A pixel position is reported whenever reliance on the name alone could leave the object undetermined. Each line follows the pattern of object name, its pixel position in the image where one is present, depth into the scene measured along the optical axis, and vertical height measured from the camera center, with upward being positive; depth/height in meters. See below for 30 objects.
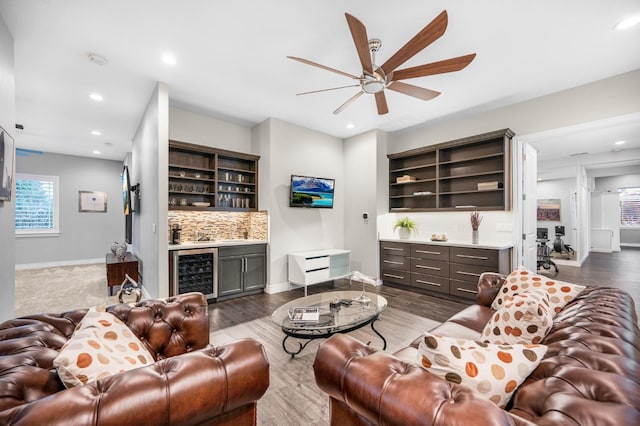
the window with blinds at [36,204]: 6.68 +0.31
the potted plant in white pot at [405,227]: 5.34 -0.22
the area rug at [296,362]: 1.84 -1.32
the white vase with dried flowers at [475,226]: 4.40 -0.17
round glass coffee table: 2.24 -0.90
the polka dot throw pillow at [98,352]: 0.97 -0.54
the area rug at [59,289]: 4.04 -1.30
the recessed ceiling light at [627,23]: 2.39 +1.71
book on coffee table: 2.39 -0.89
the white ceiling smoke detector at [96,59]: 2.97 +1.73
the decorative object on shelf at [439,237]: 4.71 -0.37
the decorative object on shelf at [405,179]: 5.25 +0.71
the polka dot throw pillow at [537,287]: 1.91 -0.55
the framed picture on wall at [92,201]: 7.34 +0.41
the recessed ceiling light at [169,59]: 2.97 +1.74
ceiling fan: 2.00 +1.33
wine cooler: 3.81 -0.80
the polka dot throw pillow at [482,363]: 0.95 -0.53
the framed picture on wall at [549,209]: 8.80 +0.22
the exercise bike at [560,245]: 7.77 -0.85
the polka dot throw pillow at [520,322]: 1.45 -0.59
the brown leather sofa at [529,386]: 0.73 -0.54
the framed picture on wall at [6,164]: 2.22 +0.45
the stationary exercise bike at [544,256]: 6.59 -1.01
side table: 4.51 -0.90
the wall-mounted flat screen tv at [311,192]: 4.93 +0.45
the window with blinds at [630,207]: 10.55 +0.34
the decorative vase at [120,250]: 4.99 -0.63
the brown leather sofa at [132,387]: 0.77 -0.55
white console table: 4.63 -0.89
